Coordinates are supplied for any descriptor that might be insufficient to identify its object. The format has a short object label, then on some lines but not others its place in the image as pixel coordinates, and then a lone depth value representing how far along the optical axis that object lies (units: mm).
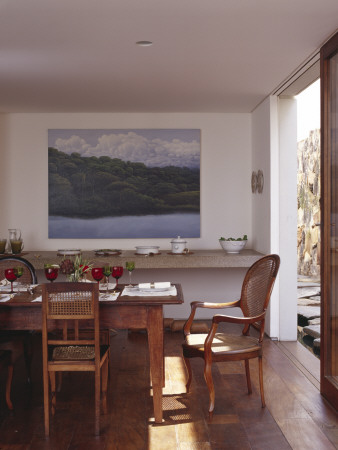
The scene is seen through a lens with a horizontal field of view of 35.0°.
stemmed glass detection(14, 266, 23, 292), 3527
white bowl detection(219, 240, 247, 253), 5695
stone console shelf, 5496
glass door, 3559
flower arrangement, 3439
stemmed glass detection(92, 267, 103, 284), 3451
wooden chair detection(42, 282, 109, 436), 3033
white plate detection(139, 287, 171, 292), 3496
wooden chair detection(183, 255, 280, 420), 3338
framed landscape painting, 6184
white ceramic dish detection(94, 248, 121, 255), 5699
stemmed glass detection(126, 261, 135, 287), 3726
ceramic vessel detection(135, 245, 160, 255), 5766
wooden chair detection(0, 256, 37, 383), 3611
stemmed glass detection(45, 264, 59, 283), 3529
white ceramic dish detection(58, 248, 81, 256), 5660
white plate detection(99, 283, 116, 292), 3691
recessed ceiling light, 3754
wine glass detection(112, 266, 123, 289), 3527
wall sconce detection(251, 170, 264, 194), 5718
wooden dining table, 3244
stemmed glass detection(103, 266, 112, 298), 3562
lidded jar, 5773
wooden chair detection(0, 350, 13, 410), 3324
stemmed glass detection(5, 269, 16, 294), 3477
